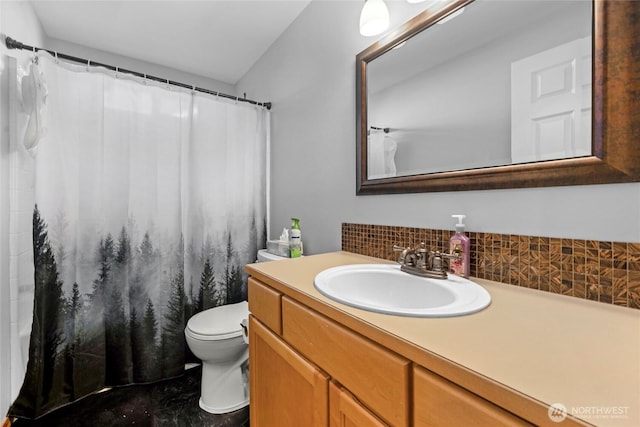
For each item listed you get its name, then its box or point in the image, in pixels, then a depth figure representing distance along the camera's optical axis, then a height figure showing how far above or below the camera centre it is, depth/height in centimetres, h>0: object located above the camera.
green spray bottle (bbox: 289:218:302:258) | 160 -19
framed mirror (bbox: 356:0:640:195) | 66 +35
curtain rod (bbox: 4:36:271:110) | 129 +81
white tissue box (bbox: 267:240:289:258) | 170 -24
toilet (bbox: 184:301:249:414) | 146 -84
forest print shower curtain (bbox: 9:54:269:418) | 148 -7
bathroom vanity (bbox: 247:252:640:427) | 37 -24
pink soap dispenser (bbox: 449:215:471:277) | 91 -13
